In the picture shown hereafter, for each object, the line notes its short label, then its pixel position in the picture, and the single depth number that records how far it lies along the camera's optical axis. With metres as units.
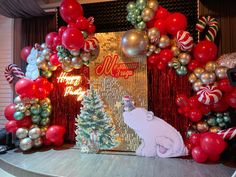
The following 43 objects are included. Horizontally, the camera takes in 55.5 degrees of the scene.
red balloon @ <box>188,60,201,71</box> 3.24
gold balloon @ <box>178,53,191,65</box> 3.22
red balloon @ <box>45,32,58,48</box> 3.72
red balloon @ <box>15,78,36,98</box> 3.60
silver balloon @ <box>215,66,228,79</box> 2.94
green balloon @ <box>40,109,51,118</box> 3.91
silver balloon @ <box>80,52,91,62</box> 3.62
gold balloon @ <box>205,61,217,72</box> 3.07
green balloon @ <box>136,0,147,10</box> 3.25
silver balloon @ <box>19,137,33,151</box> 3.63
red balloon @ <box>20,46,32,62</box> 4.09
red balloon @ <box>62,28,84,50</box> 3.25
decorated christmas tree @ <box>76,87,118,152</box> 3.68
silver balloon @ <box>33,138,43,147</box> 3.75
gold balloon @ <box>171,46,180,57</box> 3.28
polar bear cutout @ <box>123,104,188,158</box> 3.36
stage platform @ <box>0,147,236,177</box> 2.83
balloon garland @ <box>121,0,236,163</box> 2.98
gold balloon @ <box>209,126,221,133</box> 3.18
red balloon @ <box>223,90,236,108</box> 2.86
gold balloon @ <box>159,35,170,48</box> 3.24
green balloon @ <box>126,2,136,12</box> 3.35
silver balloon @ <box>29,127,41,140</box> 3.67
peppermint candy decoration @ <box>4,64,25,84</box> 4.19
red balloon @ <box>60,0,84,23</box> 3.36
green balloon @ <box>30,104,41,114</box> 3.78
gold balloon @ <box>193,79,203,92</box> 3.13
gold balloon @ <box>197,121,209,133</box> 3.25
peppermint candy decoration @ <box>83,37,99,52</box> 3.50
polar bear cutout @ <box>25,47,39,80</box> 3.91
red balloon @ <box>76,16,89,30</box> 3.45
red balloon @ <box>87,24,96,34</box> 3.60
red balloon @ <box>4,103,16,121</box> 3.70
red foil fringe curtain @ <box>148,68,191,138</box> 3.50
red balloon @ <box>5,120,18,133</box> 3.68
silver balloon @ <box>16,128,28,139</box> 3.64
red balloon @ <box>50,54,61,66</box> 3.75
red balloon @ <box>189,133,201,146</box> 3.17
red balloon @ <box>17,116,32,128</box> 3.72
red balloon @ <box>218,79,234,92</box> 2.92
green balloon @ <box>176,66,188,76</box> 3.32
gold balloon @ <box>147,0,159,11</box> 3.23
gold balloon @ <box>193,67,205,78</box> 3.14
